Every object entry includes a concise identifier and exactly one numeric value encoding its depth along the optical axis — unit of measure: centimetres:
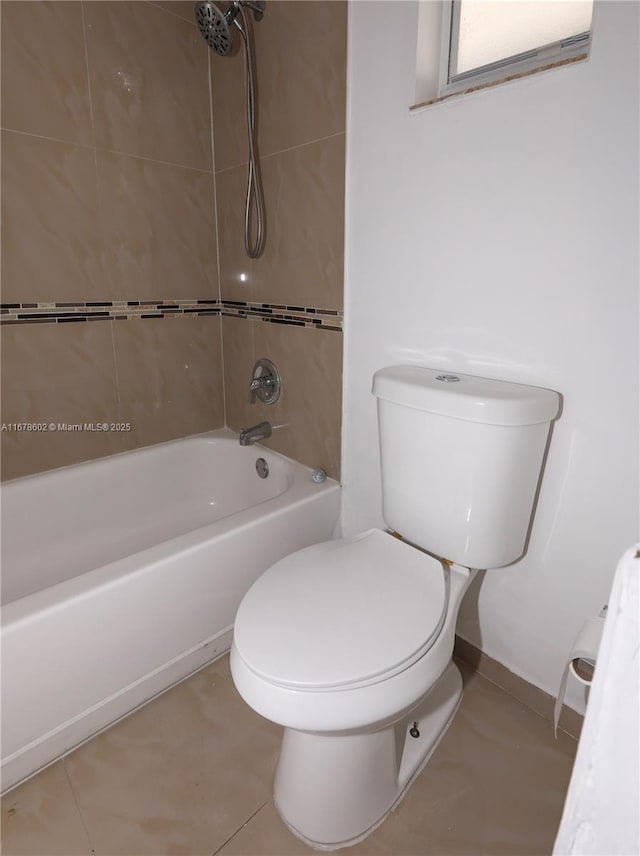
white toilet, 85
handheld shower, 143
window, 103
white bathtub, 106
